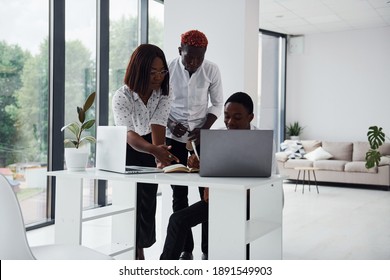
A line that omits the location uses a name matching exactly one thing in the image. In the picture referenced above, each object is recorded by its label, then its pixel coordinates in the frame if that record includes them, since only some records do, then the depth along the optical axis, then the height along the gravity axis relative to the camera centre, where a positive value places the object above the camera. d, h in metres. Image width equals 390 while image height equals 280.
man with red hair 2.83 +0.13
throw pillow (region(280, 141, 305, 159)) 8.18 -0.32
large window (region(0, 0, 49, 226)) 3.89 +0.23
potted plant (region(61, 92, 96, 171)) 2.30 -0.11
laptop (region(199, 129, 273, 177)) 1.88 -0.09
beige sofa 7.21 -0.52
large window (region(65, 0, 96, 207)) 4.55 +0.70
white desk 1.78 -0.38
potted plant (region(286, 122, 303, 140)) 8.81 +0.00
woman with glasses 2.29 +0.07
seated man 2.18 -0.40
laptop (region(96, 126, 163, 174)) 2.13 -0.11
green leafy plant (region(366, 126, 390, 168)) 4.39 -0.23
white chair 1.34 -0.30
